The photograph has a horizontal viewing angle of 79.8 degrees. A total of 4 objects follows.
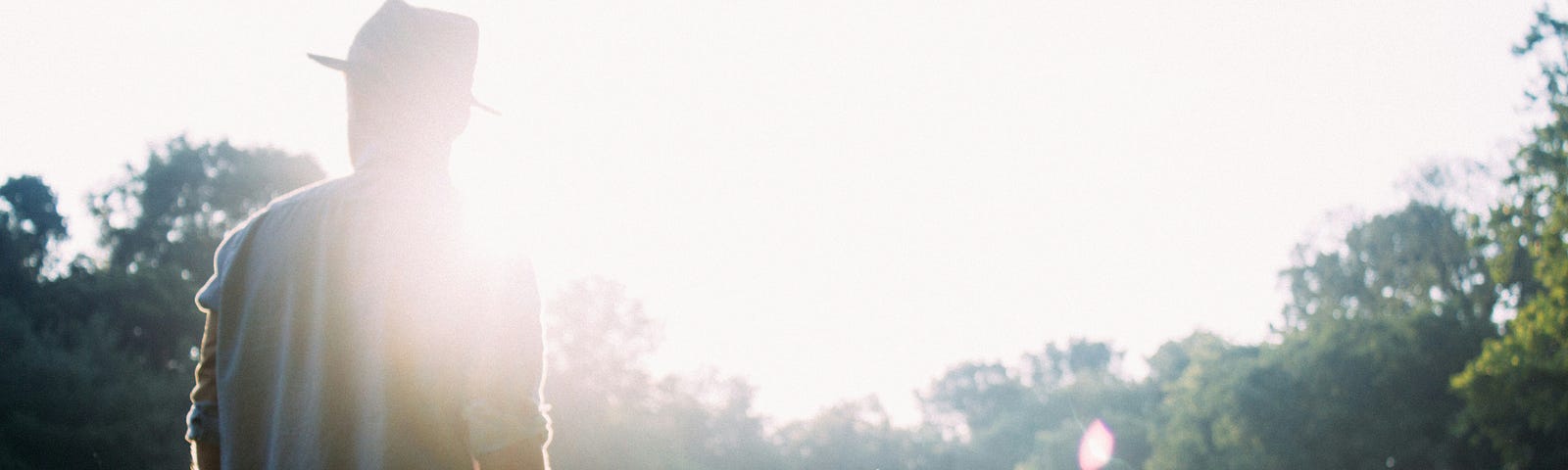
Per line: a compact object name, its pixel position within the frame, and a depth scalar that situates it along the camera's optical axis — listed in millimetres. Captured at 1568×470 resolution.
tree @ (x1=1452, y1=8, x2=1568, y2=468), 22578
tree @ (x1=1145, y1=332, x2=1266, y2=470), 40906
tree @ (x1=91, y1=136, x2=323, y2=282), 35094
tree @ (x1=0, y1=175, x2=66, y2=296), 32375
